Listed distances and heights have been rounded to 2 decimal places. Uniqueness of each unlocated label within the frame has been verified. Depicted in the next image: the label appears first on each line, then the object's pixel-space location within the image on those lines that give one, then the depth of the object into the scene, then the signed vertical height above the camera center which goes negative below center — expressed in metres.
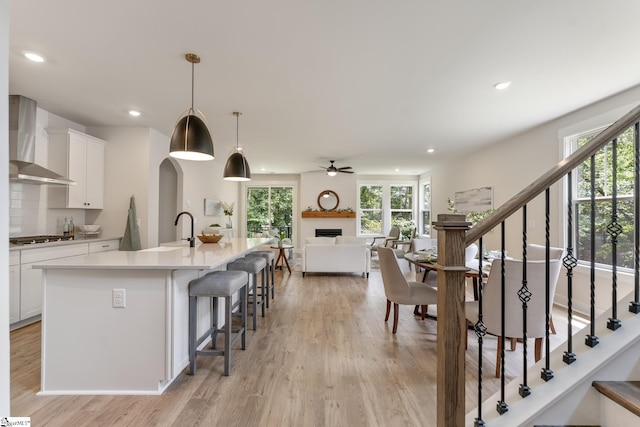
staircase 1.17 -0.68
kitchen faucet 3.02 -0.28
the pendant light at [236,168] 3.60 +0.59
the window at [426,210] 8.45 +0.24
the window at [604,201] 3.12 +0.22
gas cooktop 3.22 -0.29
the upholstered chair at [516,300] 2.02 -0.58
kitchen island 1.95 -0.77
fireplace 8.67 -0.45
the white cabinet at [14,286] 2.91 -0.73
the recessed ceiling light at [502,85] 2.90 +1.35
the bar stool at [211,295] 2.17 -0.62
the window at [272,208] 9.23 +0.26
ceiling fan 6.59 +1.06
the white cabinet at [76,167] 3.85 +0.65
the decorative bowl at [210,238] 3.45 -0.27
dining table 2.74 -0.45
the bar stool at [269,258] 3.84 -0.56
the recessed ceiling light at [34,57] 2.45 +1.34
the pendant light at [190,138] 2.39 +0.64
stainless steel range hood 3.28 +0.81
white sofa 5.63 -0.80
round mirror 8.66 +0.48
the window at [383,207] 9.16 +0.32
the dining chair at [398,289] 2.85 -0.71
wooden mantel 8.49 +0.08
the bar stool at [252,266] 3.05 -0.54
